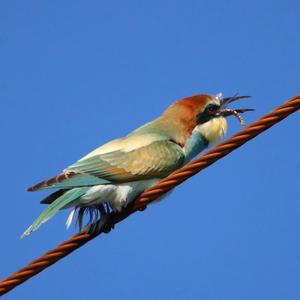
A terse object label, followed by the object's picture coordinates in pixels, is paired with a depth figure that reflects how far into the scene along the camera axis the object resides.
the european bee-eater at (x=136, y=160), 9.49
